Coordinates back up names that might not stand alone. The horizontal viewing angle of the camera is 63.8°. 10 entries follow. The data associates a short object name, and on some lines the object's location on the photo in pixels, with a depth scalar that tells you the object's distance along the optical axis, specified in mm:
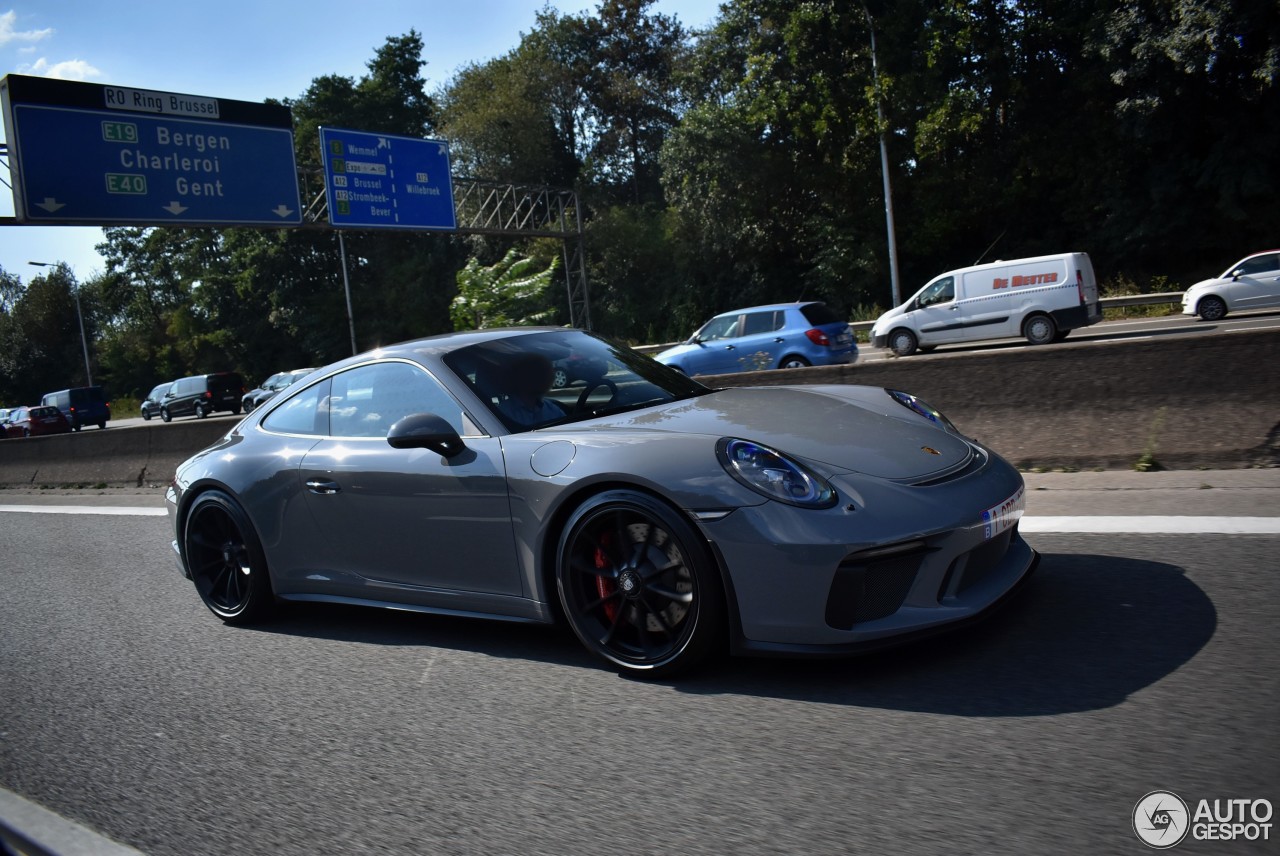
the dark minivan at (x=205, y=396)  39938
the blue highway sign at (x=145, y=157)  19141
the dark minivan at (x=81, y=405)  42625
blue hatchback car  18578
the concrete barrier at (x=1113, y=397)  6012
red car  40500
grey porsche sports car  3320
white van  19859
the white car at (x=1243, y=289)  20375
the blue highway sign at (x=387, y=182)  25641
